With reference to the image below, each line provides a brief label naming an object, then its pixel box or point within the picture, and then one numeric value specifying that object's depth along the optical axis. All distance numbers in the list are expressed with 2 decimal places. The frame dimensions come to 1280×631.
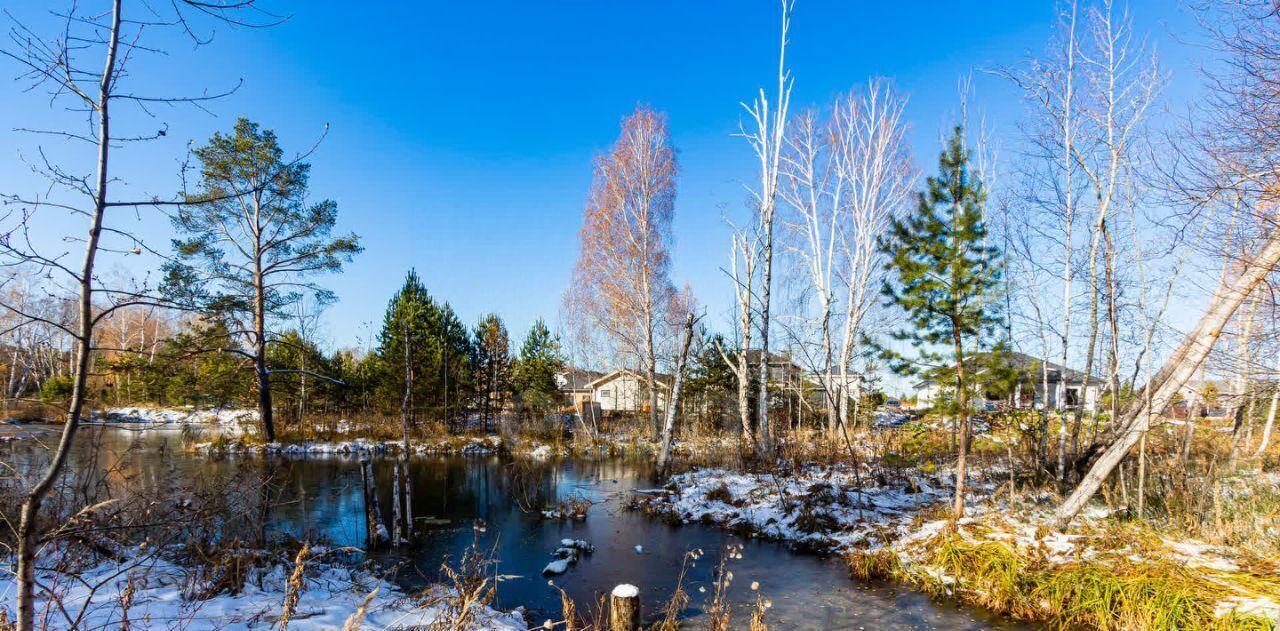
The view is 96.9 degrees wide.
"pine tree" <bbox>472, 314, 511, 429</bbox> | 26.31
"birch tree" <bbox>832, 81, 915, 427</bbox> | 14.78
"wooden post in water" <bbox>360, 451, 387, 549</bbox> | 7.79
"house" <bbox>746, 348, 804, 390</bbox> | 18.81
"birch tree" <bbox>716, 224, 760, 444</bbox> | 13.82
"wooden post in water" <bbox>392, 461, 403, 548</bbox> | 7.84
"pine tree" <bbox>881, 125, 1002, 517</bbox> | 7.39
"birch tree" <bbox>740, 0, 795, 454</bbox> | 13.28
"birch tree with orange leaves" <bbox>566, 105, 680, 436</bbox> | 18.08
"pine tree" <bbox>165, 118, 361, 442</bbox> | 15.30
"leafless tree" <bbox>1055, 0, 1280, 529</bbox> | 4.86
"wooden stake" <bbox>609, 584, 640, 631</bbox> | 4.72
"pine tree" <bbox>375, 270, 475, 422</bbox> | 21.94
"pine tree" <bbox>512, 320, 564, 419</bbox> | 24.50
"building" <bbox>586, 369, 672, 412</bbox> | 36.72
